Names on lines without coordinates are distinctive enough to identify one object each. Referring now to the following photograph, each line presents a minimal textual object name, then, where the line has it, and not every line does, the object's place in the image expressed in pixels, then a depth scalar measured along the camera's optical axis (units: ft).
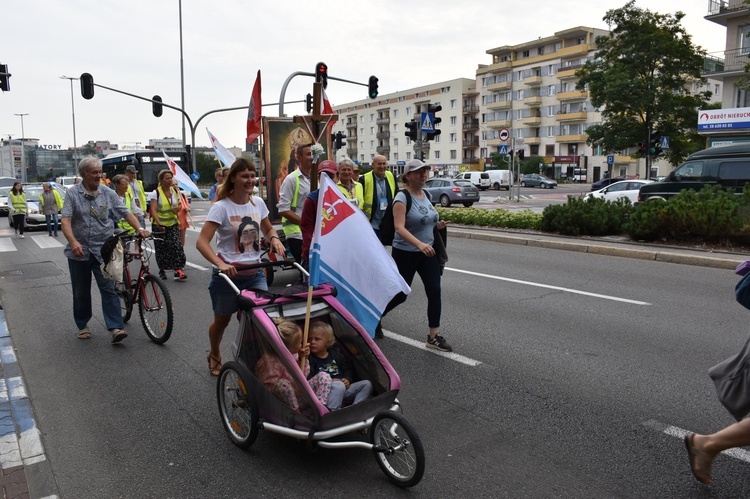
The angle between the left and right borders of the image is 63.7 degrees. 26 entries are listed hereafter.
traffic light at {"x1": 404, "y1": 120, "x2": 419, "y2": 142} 61.93
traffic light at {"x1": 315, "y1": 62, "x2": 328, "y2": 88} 65.21
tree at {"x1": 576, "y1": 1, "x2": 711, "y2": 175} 122.72
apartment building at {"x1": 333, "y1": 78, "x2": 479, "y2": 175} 296.51
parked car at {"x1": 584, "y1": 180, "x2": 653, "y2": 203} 82.07
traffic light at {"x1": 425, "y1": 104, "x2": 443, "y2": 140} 60.83
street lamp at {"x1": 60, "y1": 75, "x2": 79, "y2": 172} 211.41
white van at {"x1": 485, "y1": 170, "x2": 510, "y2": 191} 183.01
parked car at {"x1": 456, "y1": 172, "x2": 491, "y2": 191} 176.10
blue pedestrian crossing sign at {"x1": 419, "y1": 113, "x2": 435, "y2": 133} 59.57
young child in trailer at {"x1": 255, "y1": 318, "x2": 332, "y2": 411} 11.48
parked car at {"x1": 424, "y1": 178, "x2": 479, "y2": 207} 103.80
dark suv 51.70
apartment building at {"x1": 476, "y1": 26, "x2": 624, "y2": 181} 243.40
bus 93.81
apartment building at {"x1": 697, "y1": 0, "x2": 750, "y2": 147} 118.83
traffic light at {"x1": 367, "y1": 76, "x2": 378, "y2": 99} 81.51
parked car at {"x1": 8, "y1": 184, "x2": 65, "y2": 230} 69.72
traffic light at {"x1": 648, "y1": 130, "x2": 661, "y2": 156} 96.18
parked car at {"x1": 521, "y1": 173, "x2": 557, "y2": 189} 190.19
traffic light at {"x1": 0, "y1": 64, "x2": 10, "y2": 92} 58.95
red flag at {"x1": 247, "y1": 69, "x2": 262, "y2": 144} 35.09
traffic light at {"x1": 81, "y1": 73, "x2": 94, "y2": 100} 84.38
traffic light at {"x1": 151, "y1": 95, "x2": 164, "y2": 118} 94.22
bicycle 20.61
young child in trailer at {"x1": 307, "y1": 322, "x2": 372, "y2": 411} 11.87
